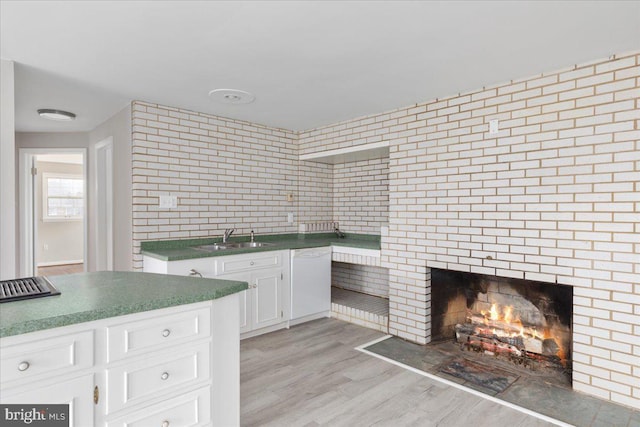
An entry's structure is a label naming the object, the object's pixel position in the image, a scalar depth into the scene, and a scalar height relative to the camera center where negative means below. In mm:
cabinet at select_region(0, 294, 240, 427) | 1243 -647
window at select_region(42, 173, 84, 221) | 7973 +287
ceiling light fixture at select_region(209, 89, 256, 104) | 3203 +1076
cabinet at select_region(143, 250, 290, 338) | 3264 -693
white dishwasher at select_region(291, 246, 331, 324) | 3996 -869
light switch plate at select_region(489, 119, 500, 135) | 3021 +727
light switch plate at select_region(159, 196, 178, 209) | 3611 +79
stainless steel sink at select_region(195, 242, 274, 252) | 3791 -405
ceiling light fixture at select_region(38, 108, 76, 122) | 3977 +1098
